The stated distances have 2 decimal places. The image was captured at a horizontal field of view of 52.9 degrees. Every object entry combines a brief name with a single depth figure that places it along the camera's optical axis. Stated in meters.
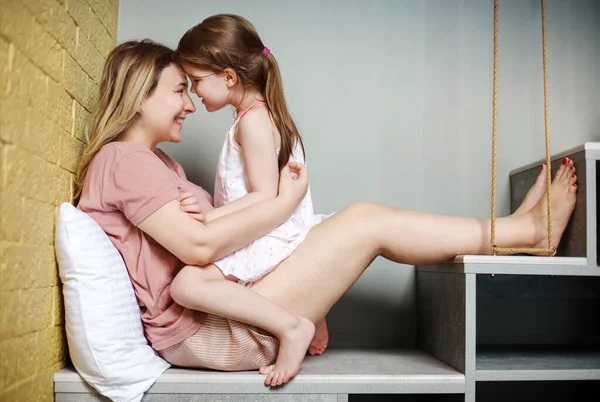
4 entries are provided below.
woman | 1.24
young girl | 1.40
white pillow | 1.17
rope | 1.35
